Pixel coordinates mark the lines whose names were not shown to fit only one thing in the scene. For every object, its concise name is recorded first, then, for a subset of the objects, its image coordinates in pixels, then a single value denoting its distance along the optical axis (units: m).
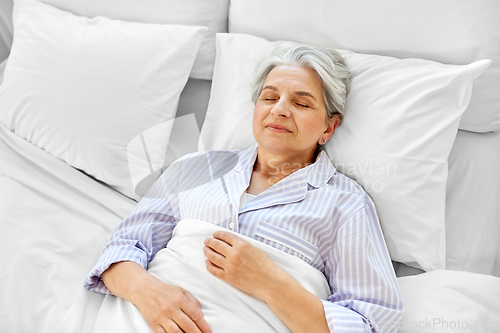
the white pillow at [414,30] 1.27
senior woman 0.98
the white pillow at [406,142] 1.21
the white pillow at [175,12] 1.63
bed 1.15
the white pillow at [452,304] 1.01
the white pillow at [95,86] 1.46
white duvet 0.98
